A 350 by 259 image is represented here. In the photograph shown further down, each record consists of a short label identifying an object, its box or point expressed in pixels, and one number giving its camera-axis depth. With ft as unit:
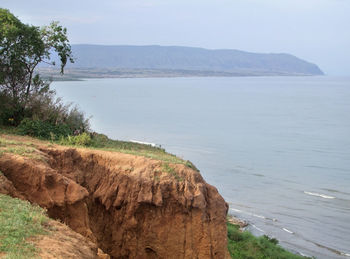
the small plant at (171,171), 46.44
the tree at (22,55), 69.05
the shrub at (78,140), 56.81
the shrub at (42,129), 62.08
